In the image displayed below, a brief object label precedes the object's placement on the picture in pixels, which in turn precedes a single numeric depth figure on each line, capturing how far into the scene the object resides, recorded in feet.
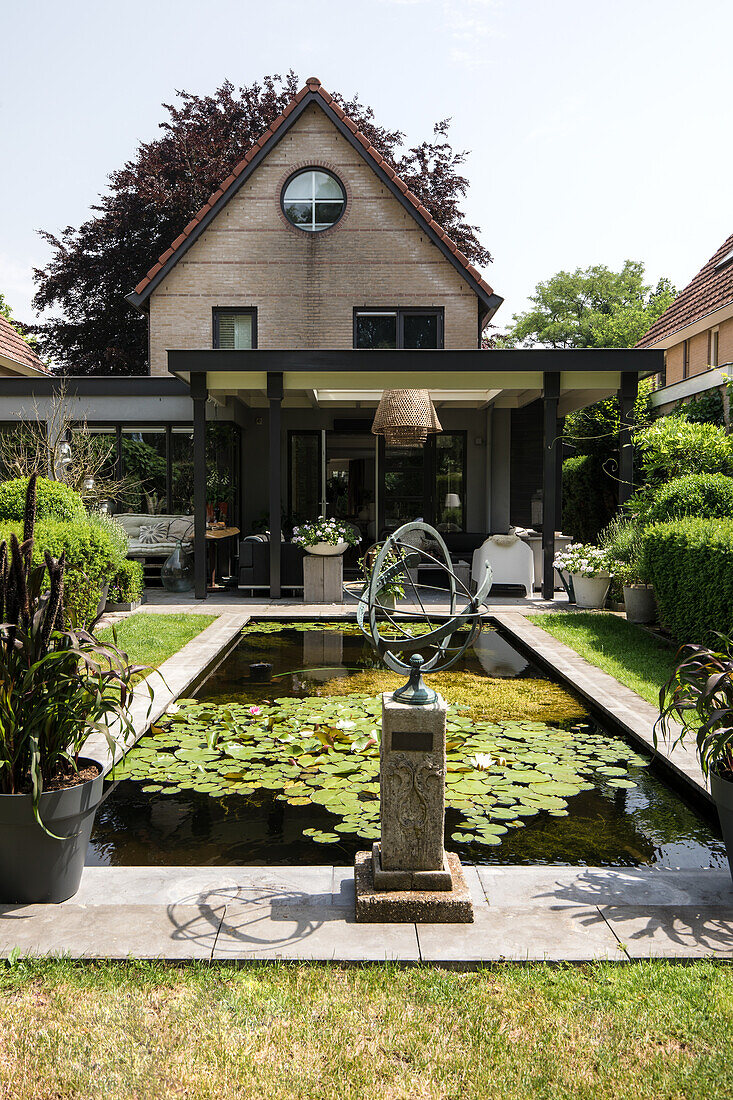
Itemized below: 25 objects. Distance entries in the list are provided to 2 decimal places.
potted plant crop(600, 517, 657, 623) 31.86
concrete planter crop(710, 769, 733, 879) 10.58
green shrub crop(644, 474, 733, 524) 29.78
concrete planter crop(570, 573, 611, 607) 35.86
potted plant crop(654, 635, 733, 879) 10.34
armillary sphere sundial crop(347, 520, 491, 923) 9.78
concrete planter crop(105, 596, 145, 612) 34.22
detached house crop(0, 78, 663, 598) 51.62
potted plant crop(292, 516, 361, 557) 37.09
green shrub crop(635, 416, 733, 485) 35.14
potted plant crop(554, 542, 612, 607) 35.55
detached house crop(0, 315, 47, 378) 57.41
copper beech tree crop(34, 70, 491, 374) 74.84
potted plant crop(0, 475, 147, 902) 10.09
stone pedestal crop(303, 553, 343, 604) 37.96
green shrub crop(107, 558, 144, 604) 34.35
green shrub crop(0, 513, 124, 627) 26.47
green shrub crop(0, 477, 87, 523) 29.27
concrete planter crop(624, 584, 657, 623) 31.77
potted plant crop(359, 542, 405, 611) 32.91
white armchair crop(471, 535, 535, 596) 39.52
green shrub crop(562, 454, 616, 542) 65.16
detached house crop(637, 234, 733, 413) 48.16
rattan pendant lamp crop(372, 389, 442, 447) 36.68
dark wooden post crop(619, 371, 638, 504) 37.09
